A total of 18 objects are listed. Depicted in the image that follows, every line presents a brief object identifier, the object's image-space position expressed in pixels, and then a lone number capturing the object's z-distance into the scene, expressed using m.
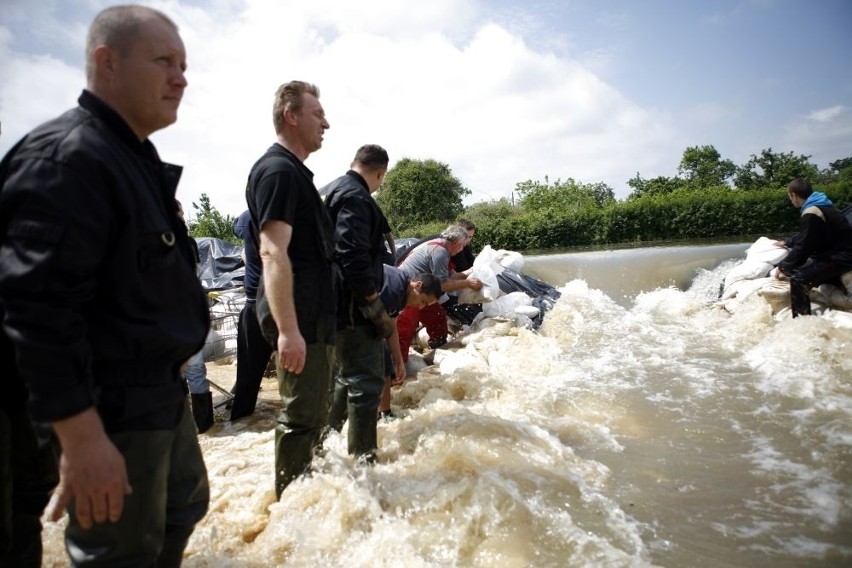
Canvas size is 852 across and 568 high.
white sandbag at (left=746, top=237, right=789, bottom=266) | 6.52
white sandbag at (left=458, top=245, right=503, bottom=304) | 5.95
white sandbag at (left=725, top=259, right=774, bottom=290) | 6.55
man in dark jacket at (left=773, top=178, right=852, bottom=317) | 5.44
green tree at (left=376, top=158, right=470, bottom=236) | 38.09
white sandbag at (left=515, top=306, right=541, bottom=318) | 6.18
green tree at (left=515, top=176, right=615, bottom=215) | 47.34
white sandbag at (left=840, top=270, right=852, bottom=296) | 5.52
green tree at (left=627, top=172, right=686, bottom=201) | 53.33
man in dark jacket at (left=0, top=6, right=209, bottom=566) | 0.95
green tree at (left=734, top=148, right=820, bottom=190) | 50.83
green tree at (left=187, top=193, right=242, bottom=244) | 22.61
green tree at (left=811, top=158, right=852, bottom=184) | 59.56
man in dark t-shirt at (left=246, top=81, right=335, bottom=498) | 1.94
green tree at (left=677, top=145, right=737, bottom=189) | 58.34
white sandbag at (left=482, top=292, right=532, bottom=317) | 6.12
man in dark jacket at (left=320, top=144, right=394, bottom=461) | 2.56
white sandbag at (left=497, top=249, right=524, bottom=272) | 7.52
